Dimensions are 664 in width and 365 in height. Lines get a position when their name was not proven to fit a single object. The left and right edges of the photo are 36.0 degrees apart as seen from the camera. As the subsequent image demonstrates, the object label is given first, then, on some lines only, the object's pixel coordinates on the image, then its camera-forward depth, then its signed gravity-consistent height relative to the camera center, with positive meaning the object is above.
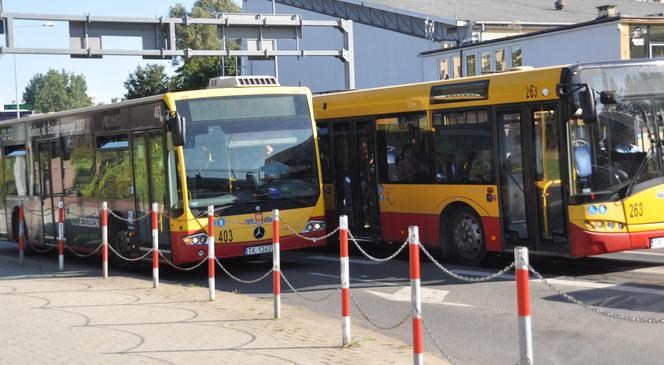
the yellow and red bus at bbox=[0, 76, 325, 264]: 16.62 -0.02
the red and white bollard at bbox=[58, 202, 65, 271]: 19.23 -1.13
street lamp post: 93.50 +8.58
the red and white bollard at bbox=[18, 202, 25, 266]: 21.42 -1.33
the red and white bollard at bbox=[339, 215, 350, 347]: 9.67 -1.18
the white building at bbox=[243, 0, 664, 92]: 52.88 +7.07
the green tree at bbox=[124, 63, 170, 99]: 77.38 +6.74
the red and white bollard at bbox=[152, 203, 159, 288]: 15.39 -1.23
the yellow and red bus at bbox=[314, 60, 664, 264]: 14.22 -0.11
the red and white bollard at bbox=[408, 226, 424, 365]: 7.86 -1.09
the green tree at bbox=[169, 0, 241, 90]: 81.62 +14.08
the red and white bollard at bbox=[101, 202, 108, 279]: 17.08 -1.17
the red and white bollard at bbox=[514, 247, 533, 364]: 6.07 -0.92
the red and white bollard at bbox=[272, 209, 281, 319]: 11.60 -1.21
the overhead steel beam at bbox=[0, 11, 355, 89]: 32.22 +4.50
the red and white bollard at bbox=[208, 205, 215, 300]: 13.52 -1.15
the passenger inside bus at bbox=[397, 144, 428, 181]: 17.50 -0.16
